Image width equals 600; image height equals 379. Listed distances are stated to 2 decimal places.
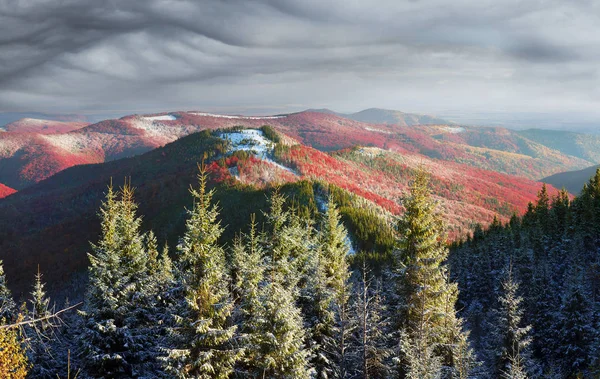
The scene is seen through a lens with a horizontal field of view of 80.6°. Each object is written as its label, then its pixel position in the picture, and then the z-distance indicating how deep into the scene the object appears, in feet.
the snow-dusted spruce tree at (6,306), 92.32
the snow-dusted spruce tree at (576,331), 102.78
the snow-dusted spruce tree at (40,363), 85.81
